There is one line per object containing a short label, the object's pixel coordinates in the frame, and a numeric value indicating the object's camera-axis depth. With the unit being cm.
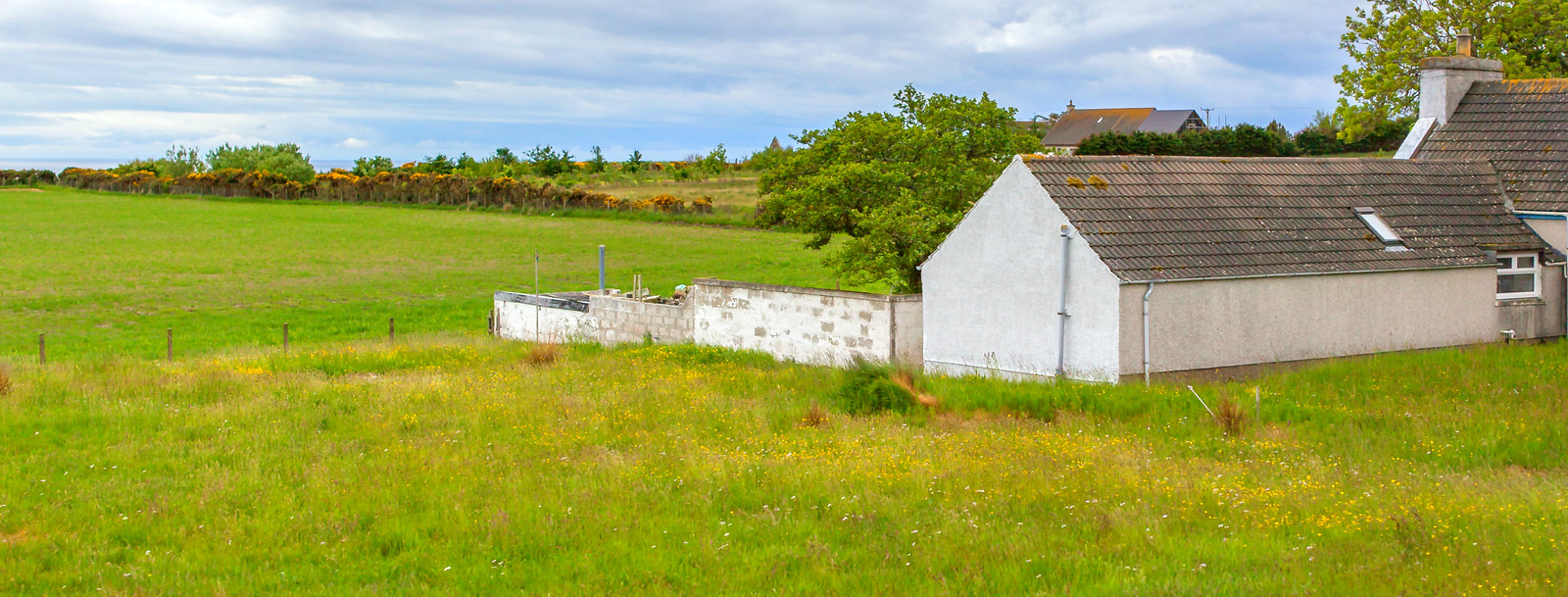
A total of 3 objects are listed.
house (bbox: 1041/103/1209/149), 9706
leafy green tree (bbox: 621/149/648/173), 10719
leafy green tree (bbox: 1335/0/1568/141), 4153
